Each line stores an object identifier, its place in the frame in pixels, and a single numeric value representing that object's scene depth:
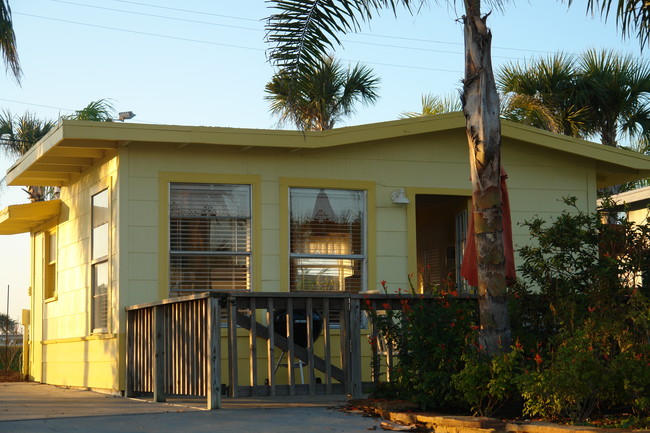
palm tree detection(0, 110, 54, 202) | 29.25
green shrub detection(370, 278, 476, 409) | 8.26
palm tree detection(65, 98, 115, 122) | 27.80
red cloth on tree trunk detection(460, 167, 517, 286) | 9.43
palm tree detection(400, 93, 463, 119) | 25.43
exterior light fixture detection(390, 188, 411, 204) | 12.58
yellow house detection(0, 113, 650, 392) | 11.68
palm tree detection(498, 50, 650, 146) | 19.62
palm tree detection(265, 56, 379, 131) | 24.00
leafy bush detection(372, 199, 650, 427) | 7.16
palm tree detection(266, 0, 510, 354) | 8.20
